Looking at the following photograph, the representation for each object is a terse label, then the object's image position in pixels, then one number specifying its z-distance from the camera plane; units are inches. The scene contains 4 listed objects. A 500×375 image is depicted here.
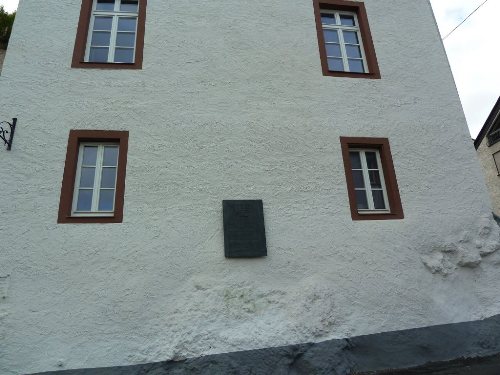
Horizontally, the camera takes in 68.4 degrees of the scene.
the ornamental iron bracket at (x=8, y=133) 217.3
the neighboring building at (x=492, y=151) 593.4
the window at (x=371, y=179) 242.7
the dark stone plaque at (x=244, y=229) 216.7
